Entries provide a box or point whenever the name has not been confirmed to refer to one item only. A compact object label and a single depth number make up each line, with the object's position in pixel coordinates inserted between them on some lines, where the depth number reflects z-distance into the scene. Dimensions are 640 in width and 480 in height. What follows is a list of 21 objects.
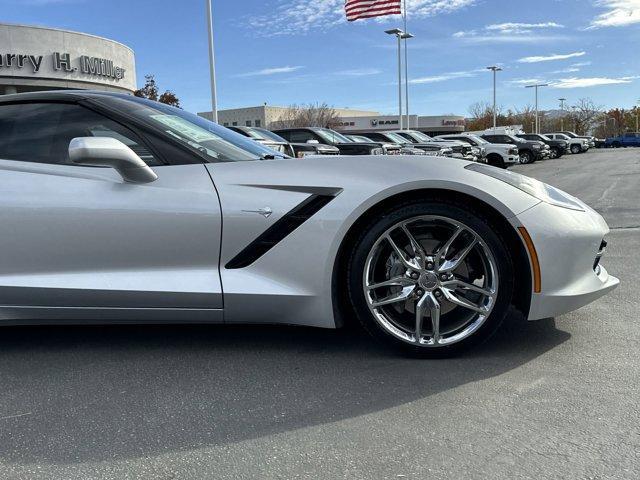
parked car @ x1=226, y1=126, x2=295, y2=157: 12.28
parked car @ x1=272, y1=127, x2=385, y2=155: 17.06
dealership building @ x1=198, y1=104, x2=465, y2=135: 80.50
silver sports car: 2.80
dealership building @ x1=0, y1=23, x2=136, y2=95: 25.44
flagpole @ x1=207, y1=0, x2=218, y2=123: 19.19
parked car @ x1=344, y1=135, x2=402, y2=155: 16.46
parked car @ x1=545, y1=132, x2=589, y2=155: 44.66
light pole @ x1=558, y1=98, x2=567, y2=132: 95.06
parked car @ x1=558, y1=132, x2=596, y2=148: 48.14
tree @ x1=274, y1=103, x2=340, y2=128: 76.69
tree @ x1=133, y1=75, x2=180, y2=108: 40.28
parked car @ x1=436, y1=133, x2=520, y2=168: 25.88
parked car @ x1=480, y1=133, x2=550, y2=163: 29.56
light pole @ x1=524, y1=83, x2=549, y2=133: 80.25
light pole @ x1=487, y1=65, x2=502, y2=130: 63.09
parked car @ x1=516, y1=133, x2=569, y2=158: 35.50
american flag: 23.52
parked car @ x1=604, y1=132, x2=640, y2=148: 60.98
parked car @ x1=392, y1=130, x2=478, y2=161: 20.75
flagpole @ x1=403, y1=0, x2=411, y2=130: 37.97
